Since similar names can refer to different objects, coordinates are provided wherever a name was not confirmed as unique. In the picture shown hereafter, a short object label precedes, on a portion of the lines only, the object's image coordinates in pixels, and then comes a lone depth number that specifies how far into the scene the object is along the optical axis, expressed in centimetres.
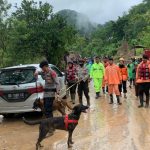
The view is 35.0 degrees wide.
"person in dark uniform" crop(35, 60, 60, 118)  543
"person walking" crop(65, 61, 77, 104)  886
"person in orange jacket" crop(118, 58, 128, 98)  970
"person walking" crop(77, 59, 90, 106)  834
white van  662
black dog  471
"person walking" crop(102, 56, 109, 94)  1057
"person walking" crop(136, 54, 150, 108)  784
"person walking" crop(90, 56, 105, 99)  988
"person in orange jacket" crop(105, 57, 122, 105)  860
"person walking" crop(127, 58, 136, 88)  1160
